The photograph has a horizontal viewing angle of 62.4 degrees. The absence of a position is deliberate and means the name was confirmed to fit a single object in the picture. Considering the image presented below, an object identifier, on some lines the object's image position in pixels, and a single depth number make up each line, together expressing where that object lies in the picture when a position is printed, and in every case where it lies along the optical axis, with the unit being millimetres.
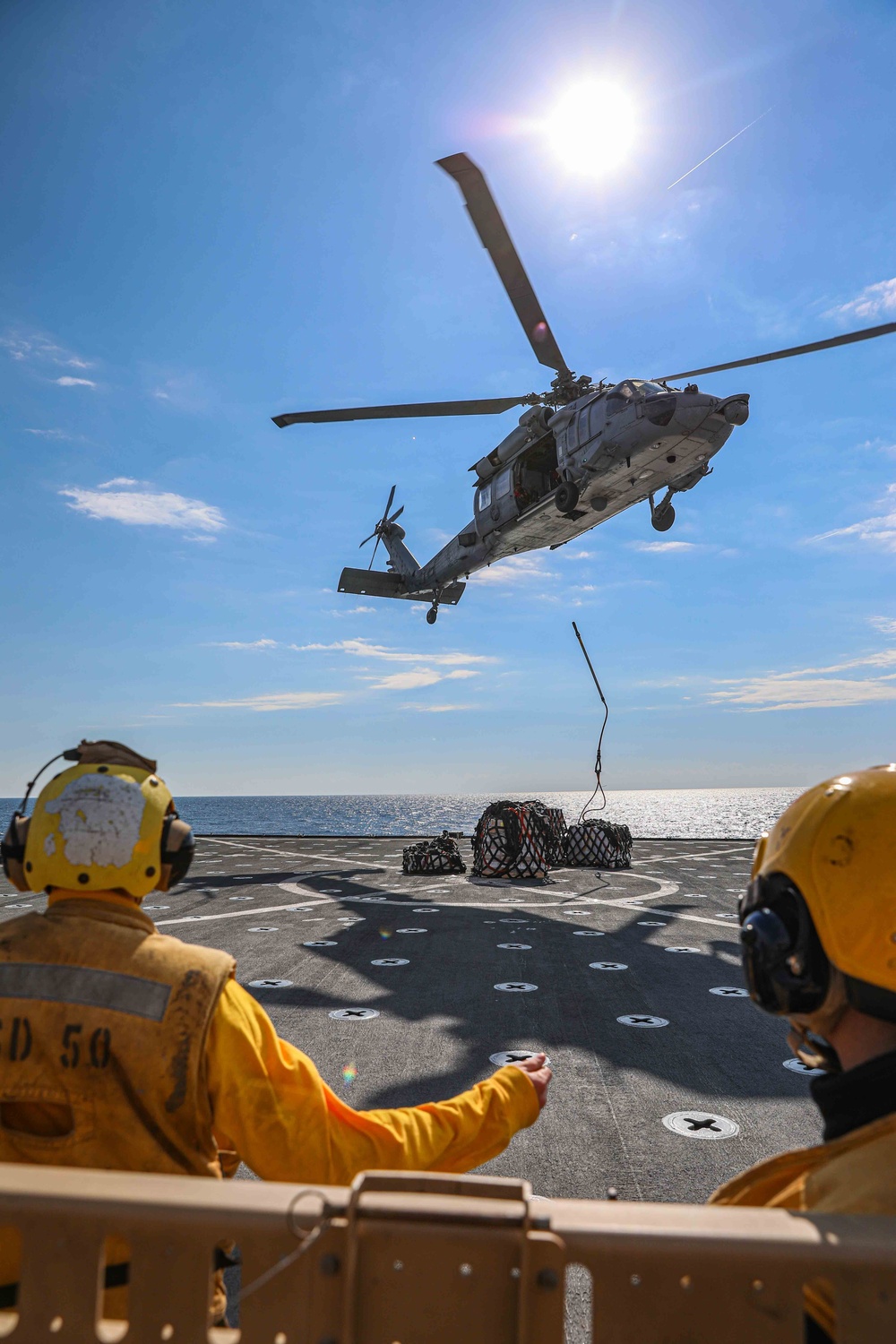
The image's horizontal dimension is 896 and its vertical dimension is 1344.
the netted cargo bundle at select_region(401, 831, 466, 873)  17375
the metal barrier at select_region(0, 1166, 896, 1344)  1066
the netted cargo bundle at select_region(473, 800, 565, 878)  16141
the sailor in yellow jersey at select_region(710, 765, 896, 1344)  1364
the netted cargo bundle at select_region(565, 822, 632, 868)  18219
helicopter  13086
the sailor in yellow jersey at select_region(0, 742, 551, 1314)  1730
